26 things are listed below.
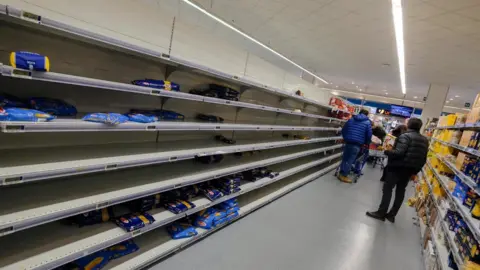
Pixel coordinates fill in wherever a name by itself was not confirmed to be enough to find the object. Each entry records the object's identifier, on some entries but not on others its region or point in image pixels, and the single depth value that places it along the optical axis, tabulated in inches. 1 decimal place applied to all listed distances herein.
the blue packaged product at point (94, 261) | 67.9
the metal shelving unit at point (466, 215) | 65.9
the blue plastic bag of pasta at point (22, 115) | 47.4
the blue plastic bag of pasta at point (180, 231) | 92.8
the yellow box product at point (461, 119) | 128.6
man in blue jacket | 215.0
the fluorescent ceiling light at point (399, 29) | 157.0
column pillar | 370.0
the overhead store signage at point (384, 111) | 636.1
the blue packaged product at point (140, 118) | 73.3
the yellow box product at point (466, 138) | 100.8
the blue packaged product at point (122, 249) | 75.4
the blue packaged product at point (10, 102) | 53.0
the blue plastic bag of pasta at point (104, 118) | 61.0
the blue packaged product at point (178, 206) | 89.4
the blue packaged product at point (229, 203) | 116.6
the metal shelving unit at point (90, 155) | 54.1
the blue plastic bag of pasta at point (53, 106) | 60.3
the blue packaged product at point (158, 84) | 74.6
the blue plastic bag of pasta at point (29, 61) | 46.8
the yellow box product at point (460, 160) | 103.2
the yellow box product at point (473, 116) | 100.5
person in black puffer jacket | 139.1
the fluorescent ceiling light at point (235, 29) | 245.7
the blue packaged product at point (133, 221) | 73.1
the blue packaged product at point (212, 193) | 104.0
